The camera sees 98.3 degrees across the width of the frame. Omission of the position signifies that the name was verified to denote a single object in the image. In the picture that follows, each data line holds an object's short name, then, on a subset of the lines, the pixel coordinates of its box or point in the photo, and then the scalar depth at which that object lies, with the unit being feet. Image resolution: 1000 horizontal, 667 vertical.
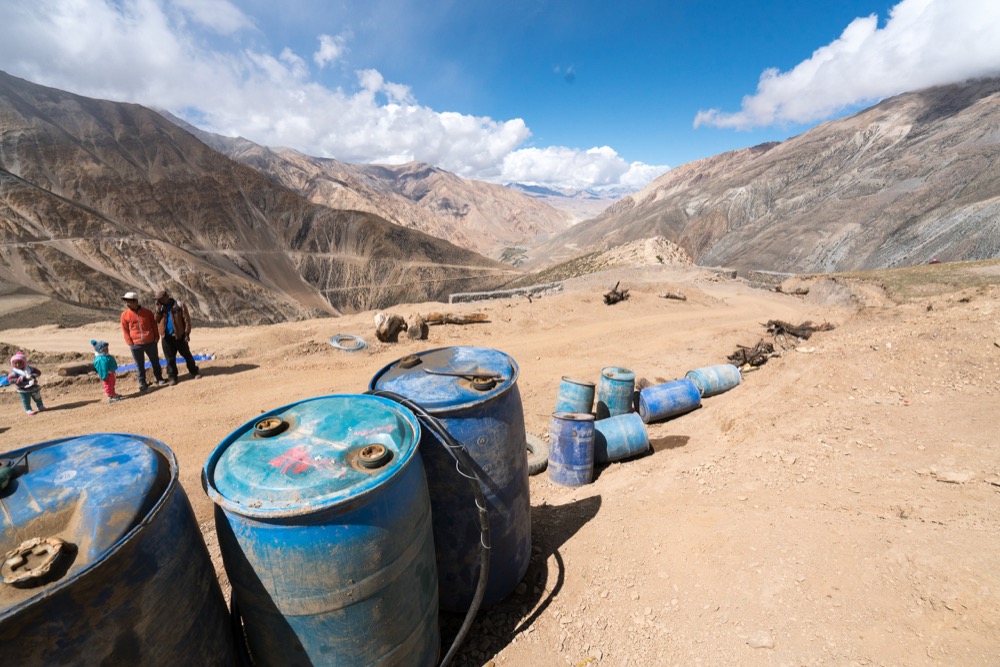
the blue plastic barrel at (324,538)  7.89
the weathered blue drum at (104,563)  5.63
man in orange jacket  29.71
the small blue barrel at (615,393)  26.27
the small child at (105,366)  29.17
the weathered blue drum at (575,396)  24.79
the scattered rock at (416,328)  45.18
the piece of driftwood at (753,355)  36.45
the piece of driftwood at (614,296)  62.08
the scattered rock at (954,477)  14.11
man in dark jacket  31.42
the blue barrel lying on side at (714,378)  29.91
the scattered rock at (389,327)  44.47
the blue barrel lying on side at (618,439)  21.66
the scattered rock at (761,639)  10.27
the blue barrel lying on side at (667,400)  26.66
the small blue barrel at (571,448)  19.40
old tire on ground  21.83
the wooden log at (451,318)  48.33
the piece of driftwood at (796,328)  44.57
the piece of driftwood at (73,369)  34.39
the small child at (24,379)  26.78
